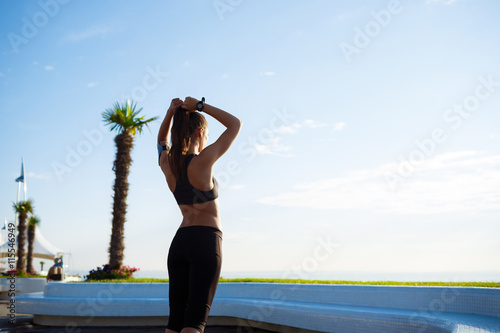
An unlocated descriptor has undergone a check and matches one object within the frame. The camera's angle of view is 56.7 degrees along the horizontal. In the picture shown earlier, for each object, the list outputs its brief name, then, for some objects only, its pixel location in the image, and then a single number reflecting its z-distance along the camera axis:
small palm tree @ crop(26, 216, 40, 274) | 31.50
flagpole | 33.02
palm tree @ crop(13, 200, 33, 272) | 28.77
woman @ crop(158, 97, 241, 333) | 2.52
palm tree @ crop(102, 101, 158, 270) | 13.30
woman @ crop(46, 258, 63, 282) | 12.51
